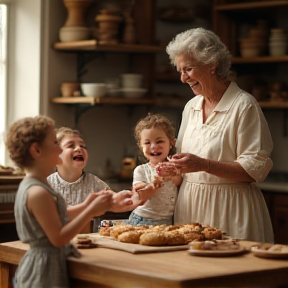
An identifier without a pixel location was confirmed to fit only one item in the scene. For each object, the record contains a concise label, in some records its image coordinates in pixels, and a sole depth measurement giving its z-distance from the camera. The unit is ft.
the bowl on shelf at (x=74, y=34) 20.19
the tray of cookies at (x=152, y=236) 11.21
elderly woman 13.38
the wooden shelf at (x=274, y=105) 21.82
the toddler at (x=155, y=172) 13.66
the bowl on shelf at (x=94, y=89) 19.95
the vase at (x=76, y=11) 20.28
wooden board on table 10.90
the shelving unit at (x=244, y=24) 22.14
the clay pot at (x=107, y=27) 20.31
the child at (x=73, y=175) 13.32
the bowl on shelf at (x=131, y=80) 20.82
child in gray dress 9.99
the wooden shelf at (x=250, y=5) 21.67
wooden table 9.32
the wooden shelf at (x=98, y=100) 19.87
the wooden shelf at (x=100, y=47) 19.86
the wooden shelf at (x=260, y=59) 21.77
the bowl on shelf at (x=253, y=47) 22.45
